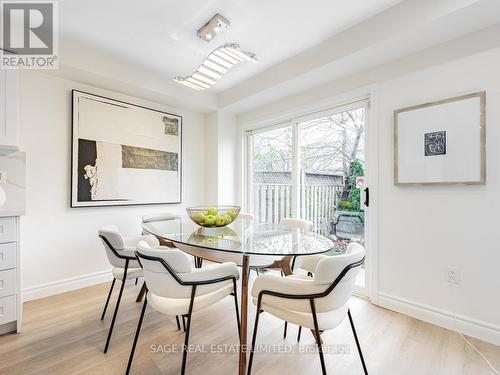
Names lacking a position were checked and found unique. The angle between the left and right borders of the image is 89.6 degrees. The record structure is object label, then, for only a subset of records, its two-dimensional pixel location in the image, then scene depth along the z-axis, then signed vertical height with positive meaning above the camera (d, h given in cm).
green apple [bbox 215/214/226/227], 205 -27
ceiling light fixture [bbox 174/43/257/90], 199 +105
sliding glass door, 267 +18
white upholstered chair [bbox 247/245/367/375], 117 -52
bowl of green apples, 204 -24
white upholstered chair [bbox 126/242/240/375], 127 -50
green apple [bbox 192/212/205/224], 204 -25
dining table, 144 -36
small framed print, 185 +37
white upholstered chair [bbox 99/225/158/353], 178 -50
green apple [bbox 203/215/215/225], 203 -26
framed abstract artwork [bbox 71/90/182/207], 275 +41
